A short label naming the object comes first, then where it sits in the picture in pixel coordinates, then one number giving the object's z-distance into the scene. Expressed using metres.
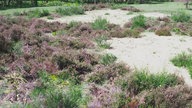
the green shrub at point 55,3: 46.89
